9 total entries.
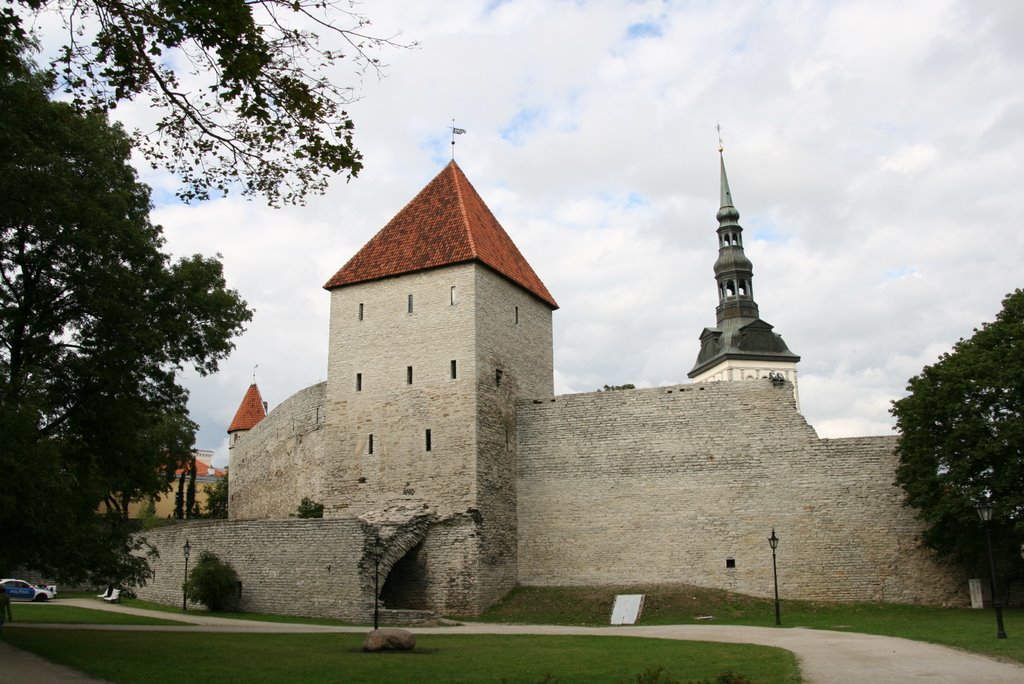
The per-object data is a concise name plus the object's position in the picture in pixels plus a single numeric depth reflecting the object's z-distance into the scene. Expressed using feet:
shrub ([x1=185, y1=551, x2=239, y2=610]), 77.20
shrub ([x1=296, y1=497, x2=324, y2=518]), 94.64
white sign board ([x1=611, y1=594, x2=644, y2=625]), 67.46
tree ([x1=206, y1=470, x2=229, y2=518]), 148.15
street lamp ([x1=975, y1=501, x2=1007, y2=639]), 51.21
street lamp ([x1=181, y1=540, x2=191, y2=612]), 79.56
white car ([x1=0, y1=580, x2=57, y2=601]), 105.19
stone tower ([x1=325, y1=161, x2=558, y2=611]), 74.79
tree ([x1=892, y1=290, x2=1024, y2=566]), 62.69
